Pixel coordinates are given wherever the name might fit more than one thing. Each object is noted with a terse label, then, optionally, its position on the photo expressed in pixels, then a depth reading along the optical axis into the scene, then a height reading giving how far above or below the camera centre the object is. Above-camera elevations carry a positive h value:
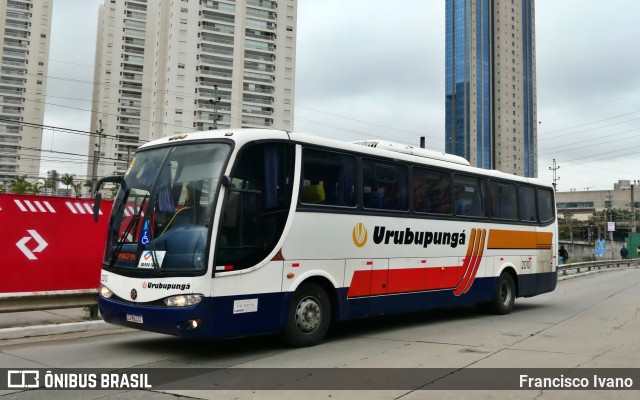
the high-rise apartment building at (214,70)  102.12 +32.94
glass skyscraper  90.81 +28.46
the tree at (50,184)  74.84 +7.28
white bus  7.30 +0.10
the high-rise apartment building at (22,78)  125.06 +36.59
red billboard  9.86 -0.10
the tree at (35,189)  72.00 +6.47
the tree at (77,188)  71.45 +6.61
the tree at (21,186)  70.12 +6.46
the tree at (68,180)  64.71 +6.84
